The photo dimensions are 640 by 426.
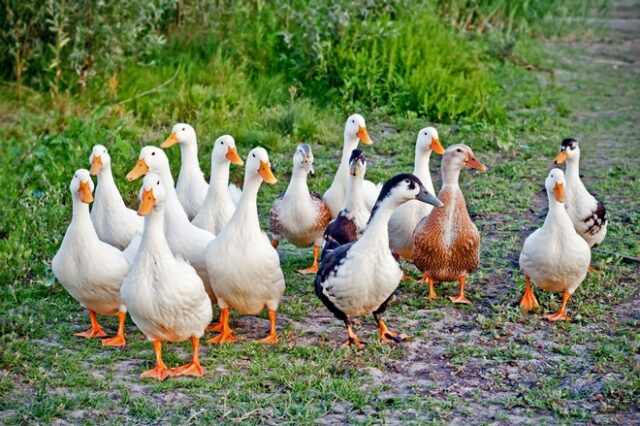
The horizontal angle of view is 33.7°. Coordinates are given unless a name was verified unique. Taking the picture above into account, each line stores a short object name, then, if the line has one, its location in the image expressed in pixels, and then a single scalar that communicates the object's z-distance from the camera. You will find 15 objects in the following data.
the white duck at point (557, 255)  6.07
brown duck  6.38
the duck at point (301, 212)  7.00
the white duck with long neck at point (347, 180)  7.12
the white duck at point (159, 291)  5.31
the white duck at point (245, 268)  5.72
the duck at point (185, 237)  6.02
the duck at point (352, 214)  6.45
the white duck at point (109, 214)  6.47
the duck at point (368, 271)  5.64
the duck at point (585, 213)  6.78
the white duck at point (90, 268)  5.74
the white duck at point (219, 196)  6.62
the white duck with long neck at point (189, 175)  7.22
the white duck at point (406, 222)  6.81
